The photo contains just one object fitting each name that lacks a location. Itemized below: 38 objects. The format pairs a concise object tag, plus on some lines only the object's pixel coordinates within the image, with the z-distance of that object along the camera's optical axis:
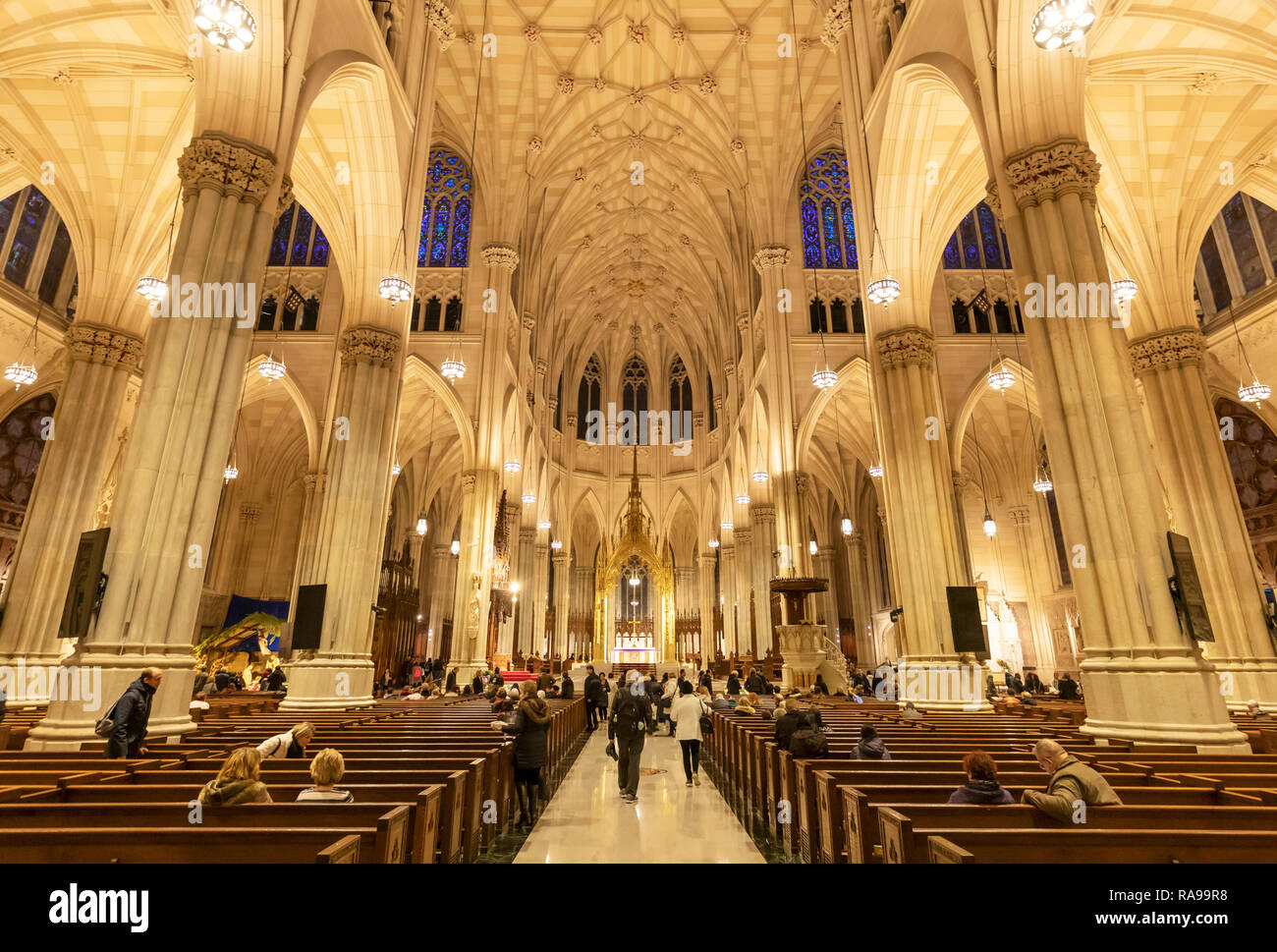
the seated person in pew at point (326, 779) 3.44
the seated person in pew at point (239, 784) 3.28
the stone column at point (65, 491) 12.20
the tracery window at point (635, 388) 40.88
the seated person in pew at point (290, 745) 5.06
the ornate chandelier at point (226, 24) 6.59
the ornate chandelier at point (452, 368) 14.62
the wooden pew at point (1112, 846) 2.77
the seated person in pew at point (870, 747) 5.39
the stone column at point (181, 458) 6.51
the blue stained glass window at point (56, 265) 17.95
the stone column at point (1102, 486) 6.52
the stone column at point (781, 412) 20.70
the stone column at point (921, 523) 11.49
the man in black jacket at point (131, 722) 5.33
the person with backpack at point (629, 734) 7.34
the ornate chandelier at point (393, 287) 11.41
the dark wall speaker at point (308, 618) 10.91
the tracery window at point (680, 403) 40.00
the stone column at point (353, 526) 10.86
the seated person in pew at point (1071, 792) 3.24
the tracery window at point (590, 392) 40.16
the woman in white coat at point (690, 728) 8.69
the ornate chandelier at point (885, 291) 11.91
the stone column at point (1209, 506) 11.64
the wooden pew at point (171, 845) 2.62
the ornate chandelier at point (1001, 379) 16.08
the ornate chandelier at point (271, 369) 15.40
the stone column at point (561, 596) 35.59
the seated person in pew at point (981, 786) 3.58
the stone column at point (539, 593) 30.50
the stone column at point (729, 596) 29.73
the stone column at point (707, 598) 36.59
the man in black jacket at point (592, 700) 15.34
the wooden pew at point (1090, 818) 3.15
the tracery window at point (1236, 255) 17.05
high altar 31.97
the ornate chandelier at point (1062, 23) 6.72
